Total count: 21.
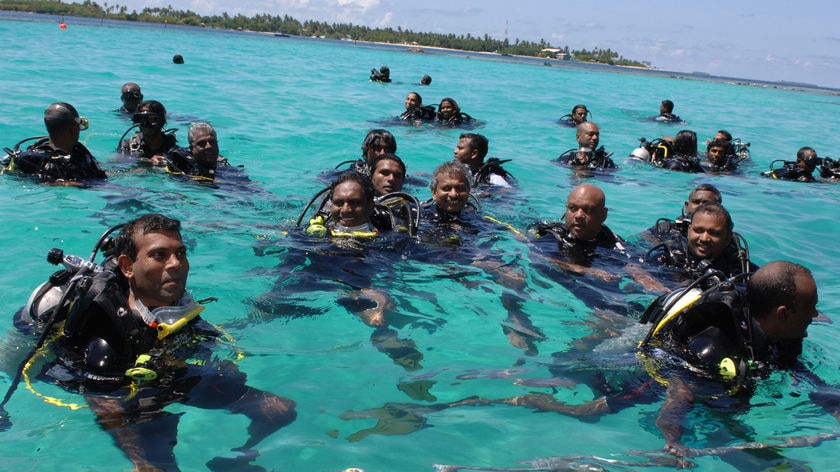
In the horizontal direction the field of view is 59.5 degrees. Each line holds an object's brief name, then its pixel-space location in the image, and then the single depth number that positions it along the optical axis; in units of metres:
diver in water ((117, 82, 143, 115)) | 12.89
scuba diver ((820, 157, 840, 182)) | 13.61
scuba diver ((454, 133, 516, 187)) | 9.66
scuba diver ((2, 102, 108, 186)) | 7.90
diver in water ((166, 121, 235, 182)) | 8.88
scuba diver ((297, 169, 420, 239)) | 6.01
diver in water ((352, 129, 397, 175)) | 8.72
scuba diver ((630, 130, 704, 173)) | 13.26
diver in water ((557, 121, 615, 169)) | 12.16
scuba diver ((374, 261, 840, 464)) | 3.94
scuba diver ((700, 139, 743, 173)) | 13.75
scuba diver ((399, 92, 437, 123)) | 16.44
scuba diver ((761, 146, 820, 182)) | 13.44
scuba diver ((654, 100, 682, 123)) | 21.95
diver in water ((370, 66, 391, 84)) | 26.88
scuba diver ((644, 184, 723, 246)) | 6.87
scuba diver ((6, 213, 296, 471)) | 3.42
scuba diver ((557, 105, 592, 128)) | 18.28
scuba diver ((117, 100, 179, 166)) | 9.12
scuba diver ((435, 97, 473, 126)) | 16.12
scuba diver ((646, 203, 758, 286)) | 5.87
